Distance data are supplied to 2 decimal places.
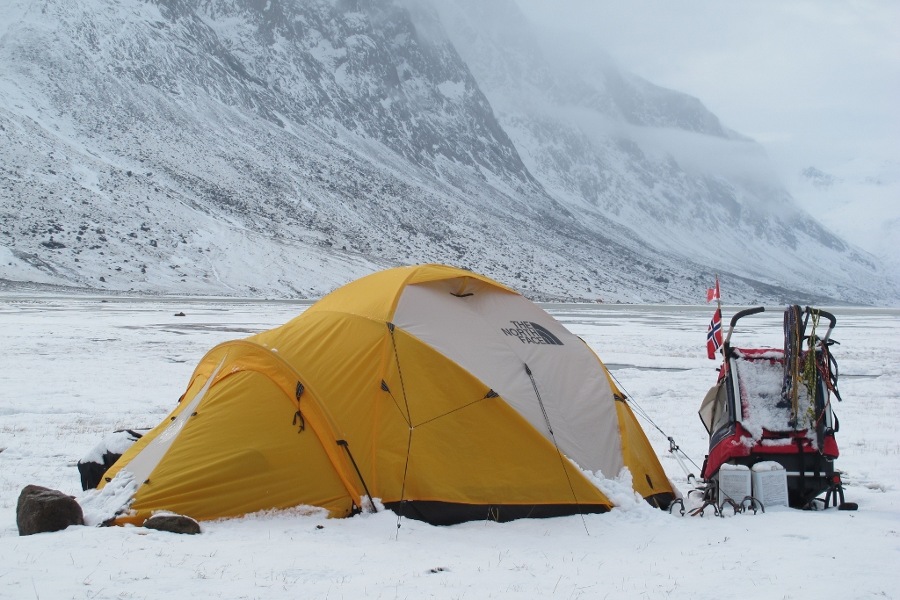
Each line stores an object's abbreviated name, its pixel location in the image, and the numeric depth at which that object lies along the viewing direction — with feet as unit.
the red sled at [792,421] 24.17
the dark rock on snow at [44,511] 19.12
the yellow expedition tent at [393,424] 22.38
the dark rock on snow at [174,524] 19.92
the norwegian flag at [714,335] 27.48
